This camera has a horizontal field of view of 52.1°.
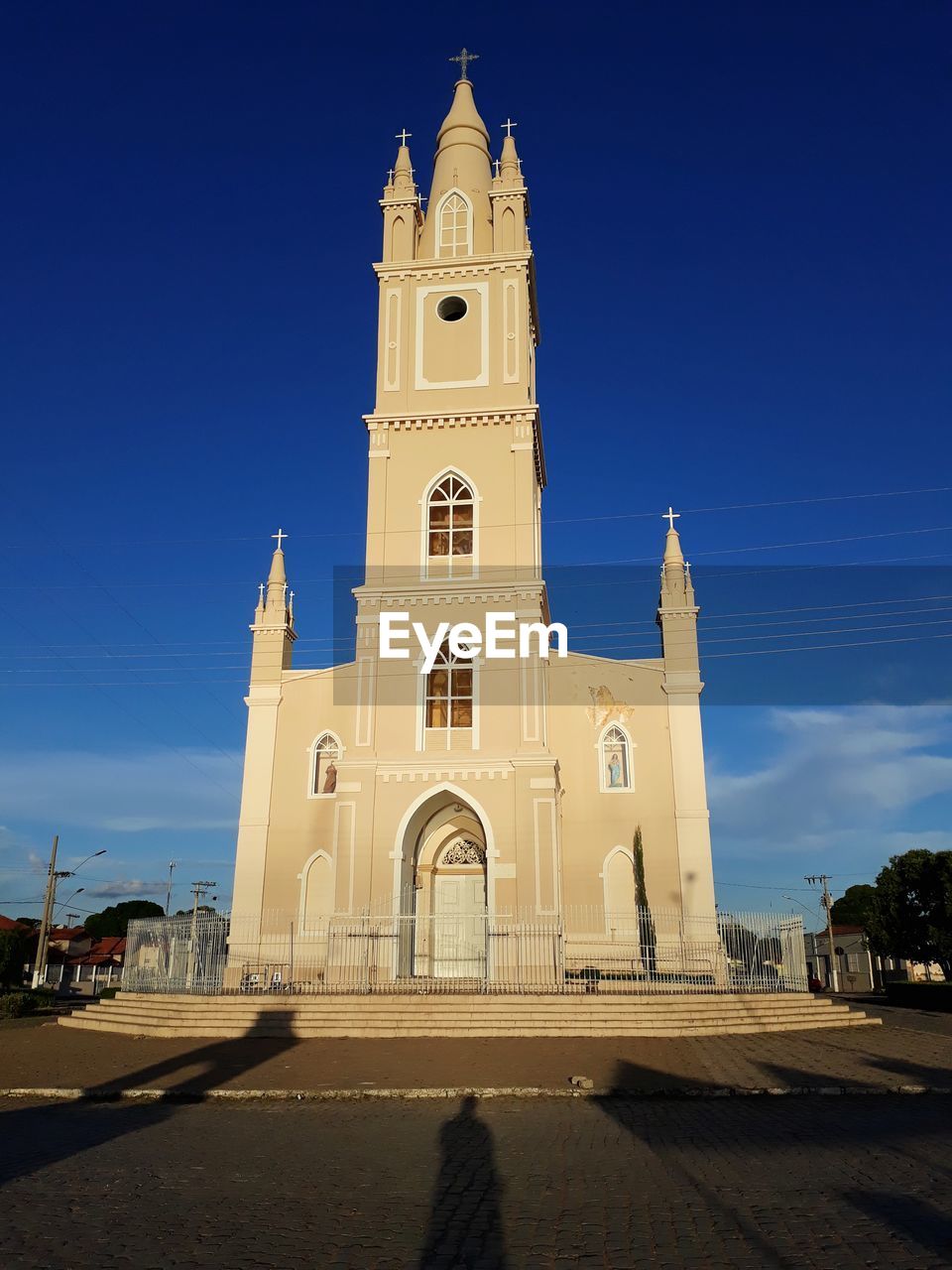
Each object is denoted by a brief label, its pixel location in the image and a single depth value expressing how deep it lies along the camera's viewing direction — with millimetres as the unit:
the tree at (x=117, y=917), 98625
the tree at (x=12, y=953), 29078
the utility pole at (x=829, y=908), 56075
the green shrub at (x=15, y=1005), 24000
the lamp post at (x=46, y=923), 44334
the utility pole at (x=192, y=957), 22672
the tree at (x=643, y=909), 25922
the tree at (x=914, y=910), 33469
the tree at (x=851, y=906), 86875
